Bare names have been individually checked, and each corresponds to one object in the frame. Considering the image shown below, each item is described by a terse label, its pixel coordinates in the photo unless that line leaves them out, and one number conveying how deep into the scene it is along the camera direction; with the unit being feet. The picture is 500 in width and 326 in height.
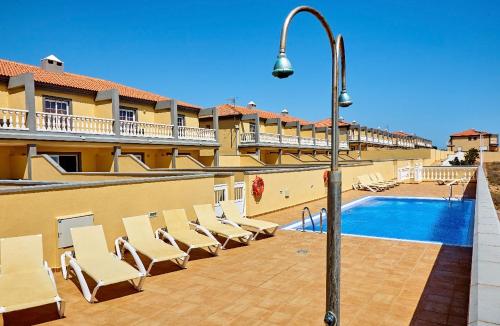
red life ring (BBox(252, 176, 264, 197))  48.69
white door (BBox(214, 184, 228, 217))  41.00
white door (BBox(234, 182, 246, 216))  46.12
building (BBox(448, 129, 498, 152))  340.78
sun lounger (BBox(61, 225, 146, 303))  21.09
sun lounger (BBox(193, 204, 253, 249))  32.76
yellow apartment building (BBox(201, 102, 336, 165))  108.88
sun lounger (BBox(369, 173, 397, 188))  88.02
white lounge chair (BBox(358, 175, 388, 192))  81.74
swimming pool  43.27
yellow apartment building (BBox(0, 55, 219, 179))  57.06
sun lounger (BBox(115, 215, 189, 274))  25.81
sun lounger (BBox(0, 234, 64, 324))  17.48
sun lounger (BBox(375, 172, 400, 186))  92.58
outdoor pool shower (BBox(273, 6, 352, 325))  11.82
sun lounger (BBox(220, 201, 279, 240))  36.27
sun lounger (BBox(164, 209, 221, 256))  29.51
